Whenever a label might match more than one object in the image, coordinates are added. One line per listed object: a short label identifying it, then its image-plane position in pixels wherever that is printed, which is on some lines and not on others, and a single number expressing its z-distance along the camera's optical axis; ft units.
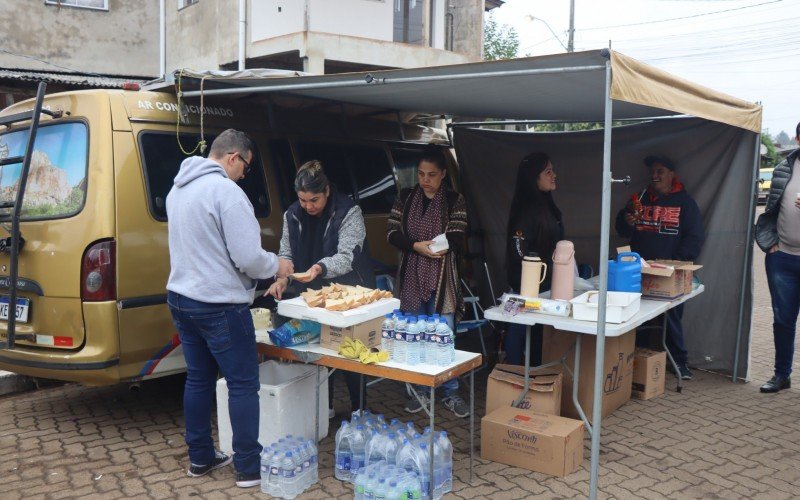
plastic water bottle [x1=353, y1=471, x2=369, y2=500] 10.80
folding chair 18.01
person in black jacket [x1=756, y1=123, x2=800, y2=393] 16.56
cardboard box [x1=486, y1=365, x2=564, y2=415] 13.74
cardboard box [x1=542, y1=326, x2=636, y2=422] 14.56
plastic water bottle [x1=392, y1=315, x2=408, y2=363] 11.03
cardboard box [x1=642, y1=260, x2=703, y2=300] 15.26
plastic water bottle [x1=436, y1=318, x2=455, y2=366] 10.97
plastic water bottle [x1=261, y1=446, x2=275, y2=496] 11.36
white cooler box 12.19
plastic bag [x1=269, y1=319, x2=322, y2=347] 11.95
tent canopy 10.11
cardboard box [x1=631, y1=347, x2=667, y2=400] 16.92
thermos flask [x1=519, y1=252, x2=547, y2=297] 13.35
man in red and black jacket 17.87
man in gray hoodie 10.52
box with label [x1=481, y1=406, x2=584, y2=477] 12.21
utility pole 66.33
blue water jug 14.07
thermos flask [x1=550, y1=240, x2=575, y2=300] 13.73
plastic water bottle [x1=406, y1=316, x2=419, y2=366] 10.91
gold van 12.39
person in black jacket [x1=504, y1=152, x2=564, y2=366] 15.28
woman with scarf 14.94
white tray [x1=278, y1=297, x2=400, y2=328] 11.19
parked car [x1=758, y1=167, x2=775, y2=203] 90.98
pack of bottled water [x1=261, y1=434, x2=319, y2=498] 11.21
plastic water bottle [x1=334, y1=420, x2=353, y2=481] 11.97
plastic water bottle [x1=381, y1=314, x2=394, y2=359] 11.51
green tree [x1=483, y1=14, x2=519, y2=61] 100.89
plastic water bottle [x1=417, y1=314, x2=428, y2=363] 10.98
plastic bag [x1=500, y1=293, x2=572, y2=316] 12.91
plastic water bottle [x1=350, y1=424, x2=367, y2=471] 11.90
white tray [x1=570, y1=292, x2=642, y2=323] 12.60
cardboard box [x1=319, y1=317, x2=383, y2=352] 11.51
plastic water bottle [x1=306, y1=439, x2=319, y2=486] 11.89
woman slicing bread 13.07
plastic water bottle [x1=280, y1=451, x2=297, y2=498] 11.19
